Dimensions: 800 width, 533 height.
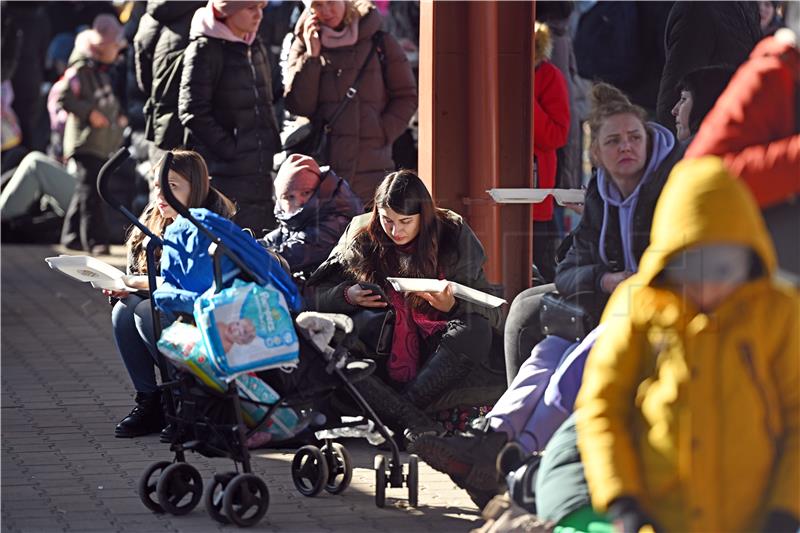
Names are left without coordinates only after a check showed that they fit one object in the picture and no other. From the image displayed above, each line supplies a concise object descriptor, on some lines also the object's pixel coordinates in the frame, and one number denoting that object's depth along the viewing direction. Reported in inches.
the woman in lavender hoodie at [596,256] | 389.1
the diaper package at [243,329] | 428.8
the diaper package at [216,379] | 443.2
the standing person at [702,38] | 545.3
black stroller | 447.5
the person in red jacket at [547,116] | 701.9
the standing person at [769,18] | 625.0
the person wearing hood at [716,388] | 310.7
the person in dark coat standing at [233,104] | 662.5
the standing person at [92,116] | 984.9
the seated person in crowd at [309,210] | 577.9
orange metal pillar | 577.0
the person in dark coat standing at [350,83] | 681.6
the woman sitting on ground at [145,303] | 513.0
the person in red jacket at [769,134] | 322.3
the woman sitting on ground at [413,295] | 507.5
